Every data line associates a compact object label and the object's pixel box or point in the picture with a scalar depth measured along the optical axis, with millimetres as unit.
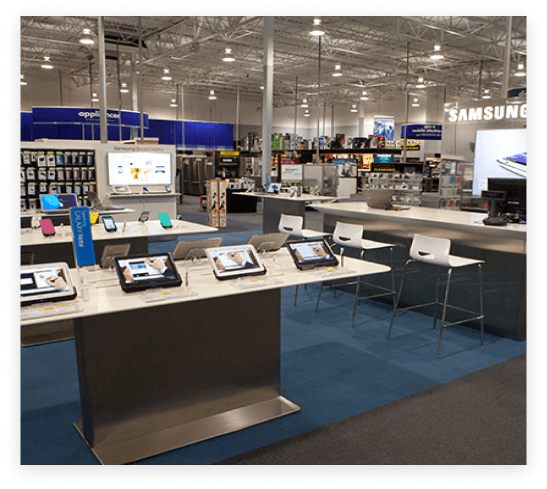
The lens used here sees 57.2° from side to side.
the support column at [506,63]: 5523
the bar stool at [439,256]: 4230
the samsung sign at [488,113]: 6457
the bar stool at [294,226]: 5665
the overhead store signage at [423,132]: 17109
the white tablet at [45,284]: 2363
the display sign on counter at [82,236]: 2695
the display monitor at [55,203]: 6035
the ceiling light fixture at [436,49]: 12781
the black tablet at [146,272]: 2641
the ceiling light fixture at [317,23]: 11147
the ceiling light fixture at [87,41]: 11220
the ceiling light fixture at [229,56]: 13086
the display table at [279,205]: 8586
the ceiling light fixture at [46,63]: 19055
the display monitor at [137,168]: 8789
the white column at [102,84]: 8695
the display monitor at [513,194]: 4695
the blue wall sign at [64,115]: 12250
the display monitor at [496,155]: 6391
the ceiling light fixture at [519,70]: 15614
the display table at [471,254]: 4406
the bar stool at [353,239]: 4980
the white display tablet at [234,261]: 2916
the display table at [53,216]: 5812
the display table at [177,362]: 2611
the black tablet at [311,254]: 3207
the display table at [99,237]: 4676
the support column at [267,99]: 10289
